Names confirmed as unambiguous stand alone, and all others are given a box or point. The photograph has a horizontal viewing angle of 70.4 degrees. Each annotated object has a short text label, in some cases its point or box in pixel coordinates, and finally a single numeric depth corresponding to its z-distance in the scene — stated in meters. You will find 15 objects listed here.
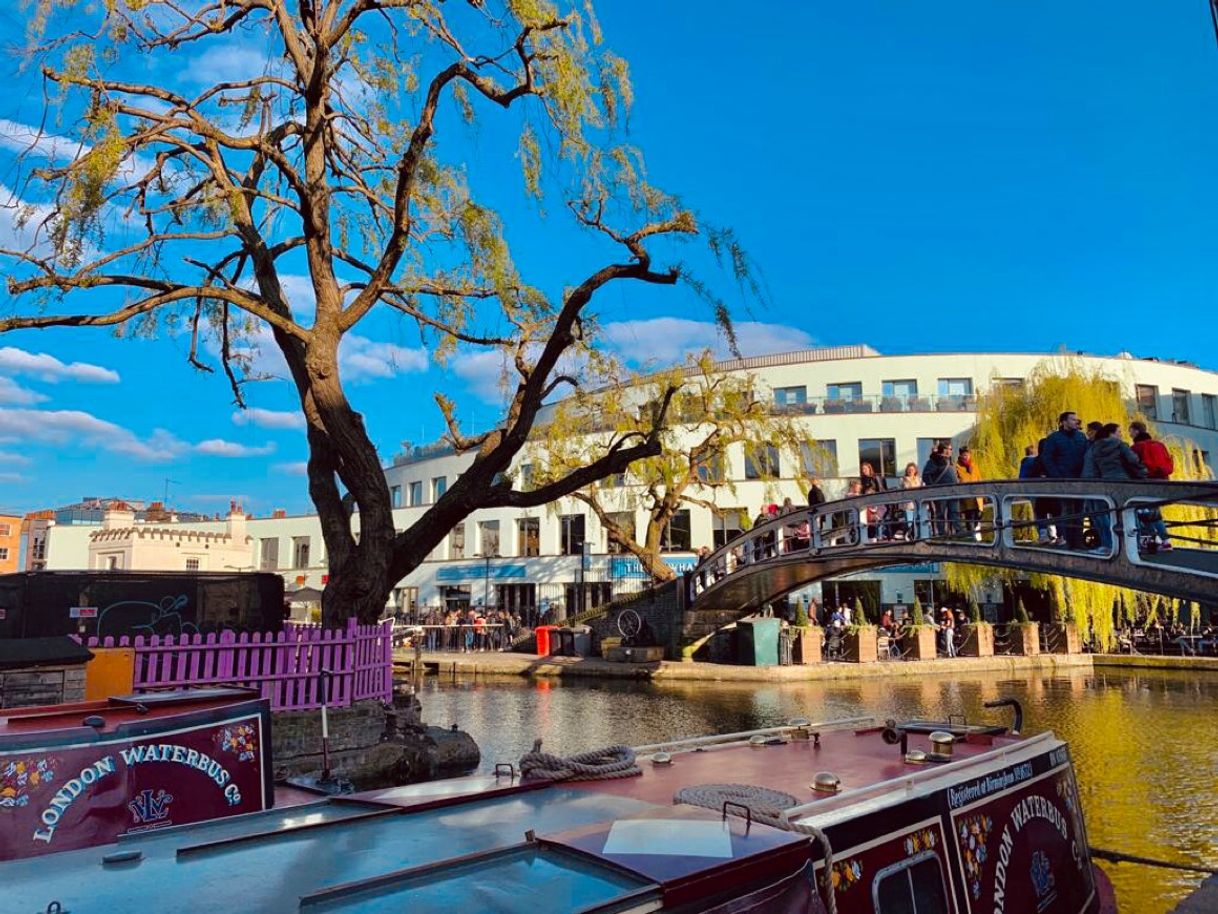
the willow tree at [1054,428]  25.70
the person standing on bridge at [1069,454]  12.82
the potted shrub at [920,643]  25.69
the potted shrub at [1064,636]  26.30
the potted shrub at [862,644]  25.31
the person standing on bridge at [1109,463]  11.57
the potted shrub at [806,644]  25.73
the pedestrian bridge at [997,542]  11.00
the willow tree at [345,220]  10.91
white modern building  37.47
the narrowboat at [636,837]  2.91
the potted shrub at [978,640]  26.08
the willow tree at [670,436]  28.00
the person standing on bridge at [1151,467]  11.62
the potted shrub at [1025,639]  26.19
